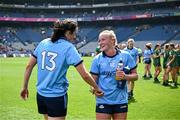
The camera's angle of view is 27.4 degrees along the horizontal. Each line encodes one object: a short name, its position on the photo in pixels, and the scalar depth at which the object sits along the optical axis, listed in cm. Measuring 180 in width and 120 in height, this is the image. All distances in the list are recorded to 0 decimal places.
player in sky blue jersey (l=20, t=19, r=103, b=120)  521
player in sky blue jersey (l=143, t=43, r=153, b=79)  2163
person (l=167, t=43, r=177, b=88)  1742
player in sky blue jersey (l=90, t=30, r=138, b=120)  559
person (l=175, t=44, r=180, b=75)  1776
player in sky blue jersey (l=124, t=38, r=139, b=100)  1324
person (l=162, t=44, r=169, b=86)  1760
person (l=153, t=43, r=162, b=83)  1950
